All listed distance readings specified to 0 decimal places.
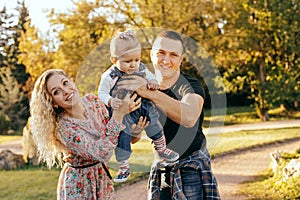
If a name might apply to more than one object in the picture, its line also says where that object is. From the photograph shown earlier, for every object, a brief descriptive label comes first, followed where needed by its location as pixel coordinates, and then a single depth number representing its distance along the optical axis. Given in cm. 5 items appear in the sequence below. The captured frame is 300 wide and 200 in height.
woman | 261
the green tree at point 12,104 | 2248
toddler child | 200
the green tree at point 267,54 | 1812
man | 226
